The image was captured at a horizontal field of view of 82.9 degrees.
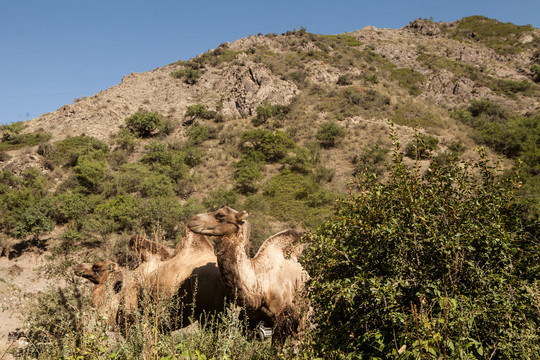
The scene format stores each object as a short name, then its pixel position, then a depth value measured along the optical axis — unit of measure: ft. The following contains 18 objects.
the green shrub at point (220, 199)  60.18
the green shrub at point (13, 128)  107.86
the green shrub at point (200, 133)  98.48
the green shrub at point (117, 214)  50.54
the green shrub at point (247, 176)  71.56
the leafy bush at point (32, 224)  48.19
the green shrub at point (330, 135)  92.73
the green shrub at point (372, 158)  77.61
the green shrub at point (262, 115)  109.09
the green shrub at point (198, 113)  116.47
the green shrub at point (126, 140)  95.31
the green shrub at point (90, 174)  69.21
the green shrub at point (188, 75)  147.07
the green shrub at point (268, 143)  86.28
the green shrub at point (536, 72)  145.98
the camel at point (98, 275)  17.74
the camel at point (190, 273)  17.12
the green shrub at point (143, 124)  106.83
